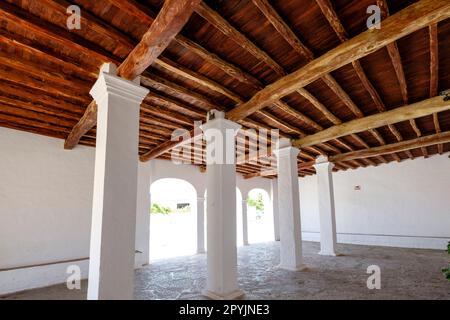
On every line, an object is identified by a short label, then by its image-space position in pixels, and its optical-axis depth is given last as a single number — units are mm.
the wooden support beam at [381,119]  4180
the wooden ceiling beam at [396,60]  2396
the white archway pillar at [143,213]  6944
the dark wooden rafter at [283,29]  2251
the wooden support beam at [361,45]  2316
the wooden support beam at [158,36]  2012
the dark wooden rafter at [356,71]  2331
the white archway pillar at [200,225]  8719
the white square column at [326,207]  7676
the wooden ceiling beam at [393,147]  6023
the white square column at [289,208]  5641
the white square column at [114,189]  2410
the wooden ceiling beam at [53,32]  2185
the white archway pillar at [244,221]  10669
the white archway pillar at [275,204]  11984
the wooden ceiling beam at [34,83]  3178
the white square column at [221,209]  3807
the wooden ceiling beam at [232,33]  2285
